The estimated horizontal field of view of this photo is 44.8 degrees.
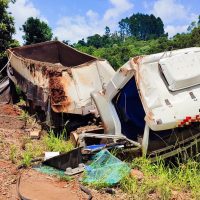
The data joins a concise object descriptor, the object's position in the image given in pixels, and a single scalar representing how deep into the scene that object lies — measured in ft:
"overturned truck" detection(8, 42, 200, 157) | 9.95
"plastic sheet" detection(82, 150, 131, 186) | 8.70
